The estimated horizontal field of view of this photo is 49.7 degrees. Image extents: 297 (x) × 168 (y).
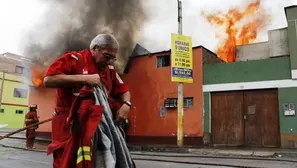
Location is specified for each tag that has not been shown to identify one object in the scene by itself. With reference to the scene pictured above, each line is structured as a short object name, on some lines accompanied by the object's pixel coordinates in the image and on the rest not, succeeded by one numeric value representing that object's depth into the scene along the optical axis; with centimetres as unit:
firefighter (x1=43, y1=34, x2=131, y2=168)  224
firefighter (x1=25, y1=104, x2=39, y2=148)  1322
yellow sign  1383
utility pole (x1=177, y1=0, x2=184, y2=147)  1398
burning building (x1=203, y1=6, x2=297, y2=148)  1370
